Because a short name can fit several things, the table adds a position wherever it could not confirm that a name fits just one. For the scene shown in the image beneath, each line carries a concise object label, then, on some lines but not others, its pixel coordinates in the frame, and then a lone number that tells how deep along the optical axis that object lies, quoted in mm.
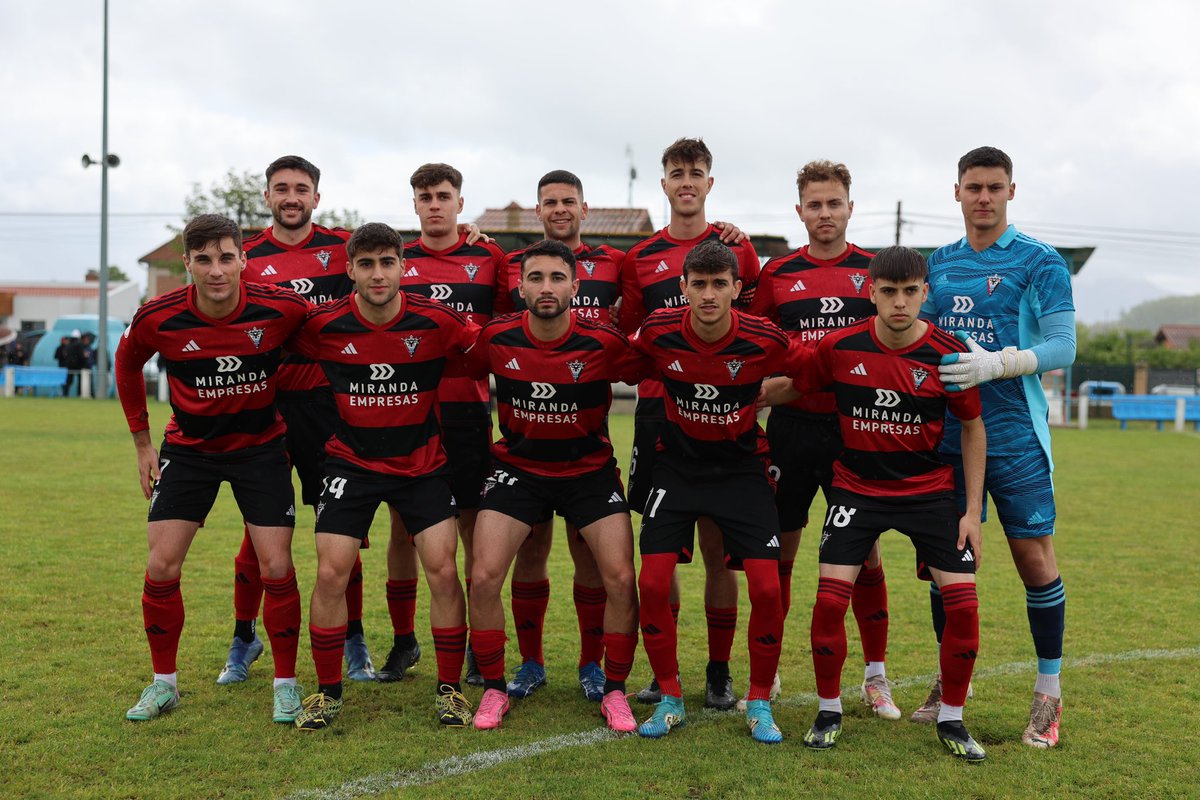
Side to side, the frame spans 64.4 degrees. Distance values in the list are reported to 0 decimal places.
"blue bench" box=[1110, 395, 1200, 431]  24922
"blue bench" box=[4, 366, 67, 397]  27562
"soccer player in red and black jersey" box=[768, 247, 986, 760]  3918
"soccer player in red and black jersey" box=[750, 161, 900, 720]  4508
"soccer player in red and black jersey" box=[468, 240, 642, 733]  4270
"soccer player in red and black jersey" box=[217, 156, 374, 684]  4840
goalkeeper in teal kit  4070
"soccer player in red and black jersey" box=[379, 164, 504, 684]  4891
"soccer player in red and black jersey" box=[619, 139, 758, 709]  4547
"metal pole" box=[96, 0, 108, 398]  25938
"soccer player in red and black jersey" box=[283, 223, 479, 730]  4191
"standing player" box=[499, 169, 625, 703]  4699
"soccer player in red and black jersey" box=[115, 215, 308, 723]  4270
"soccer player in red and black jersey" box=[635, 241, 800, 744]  4098
